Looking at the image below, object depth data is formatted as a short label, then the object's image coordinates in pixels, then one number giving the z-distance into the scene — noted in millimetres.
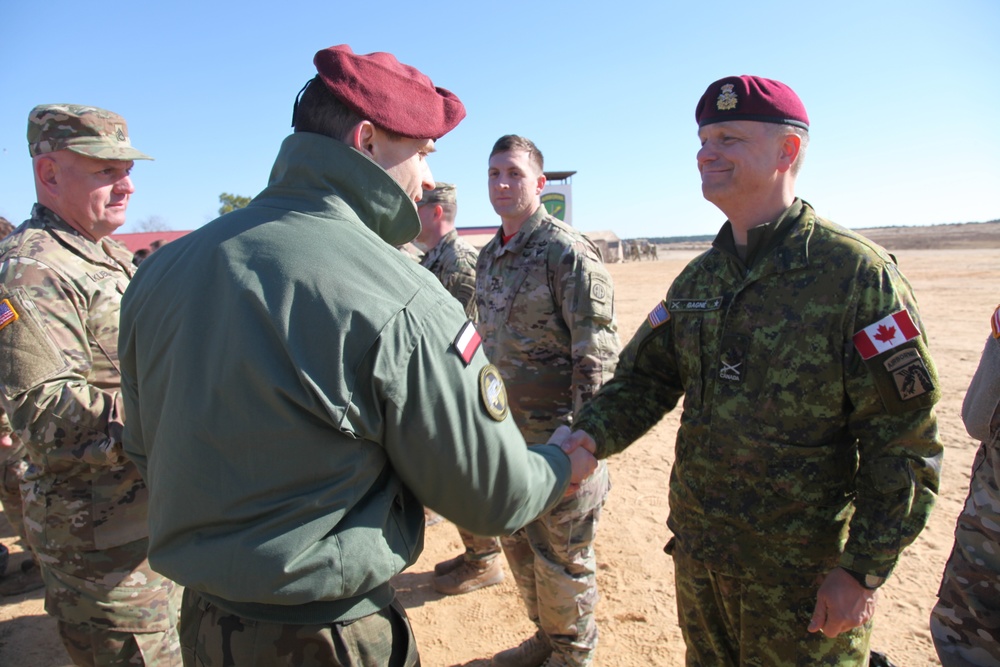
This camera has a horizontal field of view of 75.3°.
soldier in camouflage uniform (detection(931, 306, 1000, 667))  2303
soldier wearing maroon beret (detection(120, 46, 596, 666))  1414
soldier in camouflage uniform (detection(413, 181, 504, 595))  4547
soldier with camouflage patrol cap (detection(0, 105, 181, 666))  2480
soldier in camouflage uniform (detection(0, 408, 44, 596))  4309
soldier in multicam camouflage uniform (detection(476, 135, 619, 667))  3410
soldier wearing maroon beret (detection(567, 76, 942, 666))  1963
